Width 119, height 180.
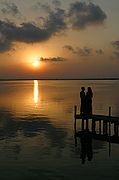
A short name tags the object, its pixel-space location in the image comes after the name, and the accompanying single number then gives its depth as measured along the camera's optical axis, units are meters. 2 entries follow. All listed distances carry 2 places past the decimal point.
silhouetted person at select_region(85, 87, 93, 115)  28.63
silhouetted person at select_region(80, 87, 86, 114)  28.90
